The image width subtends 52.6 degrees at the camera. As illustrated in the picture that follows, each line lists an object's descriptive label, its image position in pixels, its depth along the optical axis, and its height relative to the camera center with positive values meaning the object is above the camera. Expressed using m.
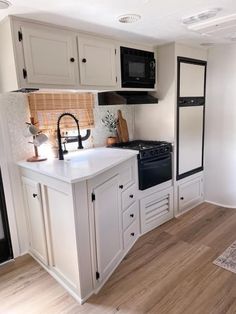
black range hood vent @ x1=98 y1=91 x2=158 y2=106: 2.69 +0.06
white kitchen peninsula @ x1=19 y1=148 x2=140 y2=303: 1.77 -0.89
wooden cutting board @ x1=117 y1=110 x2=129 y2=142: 3.12 -0.30
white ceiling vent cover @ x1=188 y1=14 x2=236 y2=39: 2.08 +0.67
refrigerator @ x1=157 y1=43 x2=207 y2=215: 2.88 -0.09
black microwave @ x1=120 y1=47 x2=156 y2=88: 2.61 +0.40
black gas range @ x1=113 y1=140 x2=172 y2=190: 2.64 -0.67
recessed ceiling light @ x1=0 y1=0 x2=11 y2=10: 1.55 +0.68
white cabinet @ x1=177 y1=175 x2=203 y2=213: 3.24 -1.26
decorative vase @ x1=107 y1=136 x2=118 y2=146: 3.01 -0.45
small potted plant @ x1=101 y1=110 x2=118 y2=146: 3.02 -0.26
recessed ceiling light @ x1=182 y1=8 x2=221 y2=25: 1.90 +0.69
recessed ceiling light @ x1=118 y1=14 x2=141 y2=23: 1.90 +0.68
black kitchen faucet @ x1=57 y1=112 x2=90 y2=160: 2.23 -0.37
